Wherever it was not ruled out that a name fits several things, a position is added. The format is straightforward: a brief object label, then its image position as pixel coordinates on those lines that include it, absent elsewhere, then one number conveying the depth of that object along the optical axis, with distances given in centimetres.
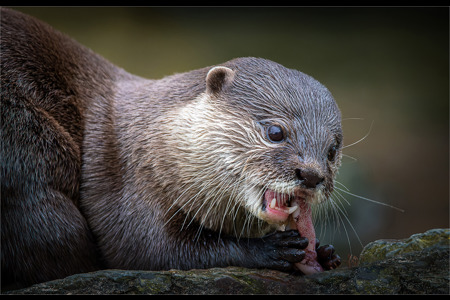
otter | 480
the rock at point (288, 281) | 412
